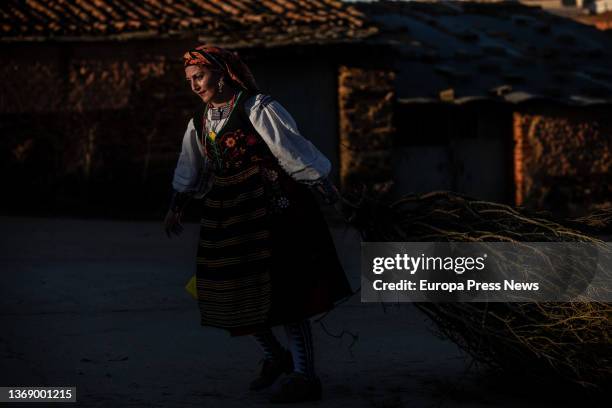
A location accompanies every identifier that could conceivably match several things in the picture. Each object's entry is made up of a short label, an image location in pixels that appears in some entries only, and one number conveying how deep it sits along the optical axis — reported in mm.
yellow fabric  6766
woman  6415
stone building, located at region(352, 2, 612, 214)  22949
